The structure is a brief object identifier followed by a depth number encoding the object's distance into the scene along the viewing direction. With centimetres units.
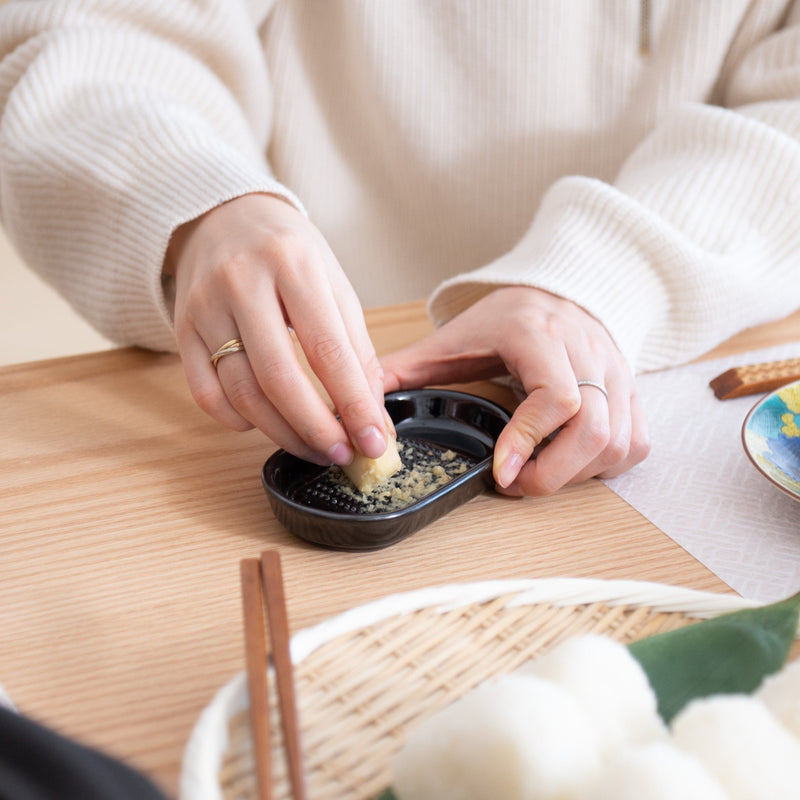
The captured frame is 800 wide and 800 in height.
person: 63
